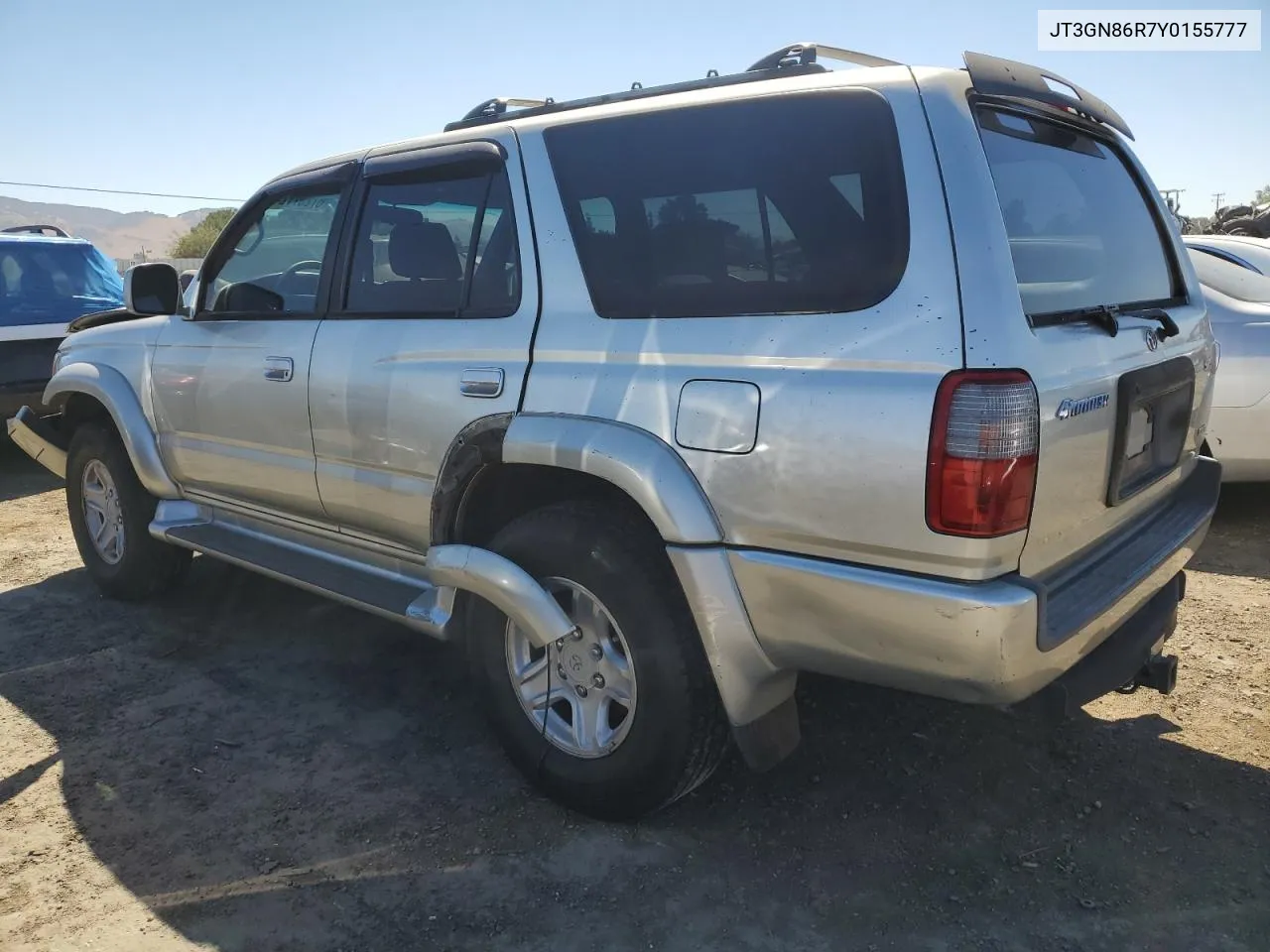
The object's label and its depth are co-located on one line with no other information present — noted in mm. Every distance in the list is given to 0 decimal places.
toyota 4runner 2072
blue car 7500
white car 4887
